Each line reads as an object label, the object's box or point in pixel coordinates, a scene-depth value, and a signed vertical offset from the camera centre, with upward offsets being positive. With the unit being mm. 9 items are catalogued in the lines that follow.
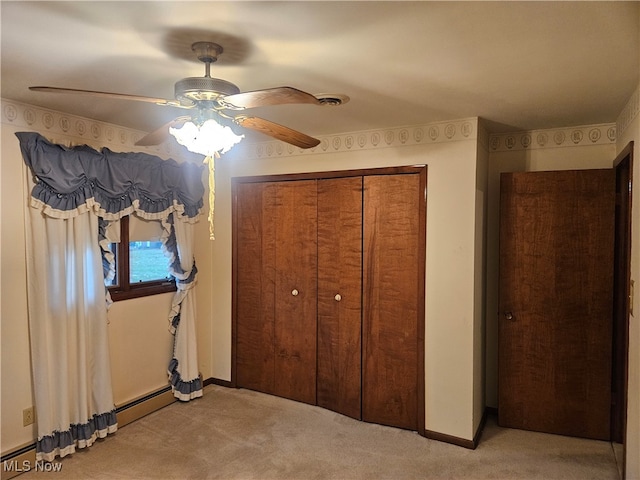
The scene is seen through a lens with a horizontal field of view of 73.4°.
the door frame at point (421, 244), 3244 -137
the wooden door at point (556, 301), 3182 -571
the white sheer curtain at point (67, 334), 2785 -725
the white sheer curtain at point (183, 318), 3768 -809
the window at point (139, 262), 3424 -290
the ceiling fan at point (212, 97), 1646 +536
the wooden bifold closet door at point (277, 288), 3766 -553
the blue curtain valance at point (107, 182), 2789 +347
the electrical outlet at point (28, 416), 2771 -1221
